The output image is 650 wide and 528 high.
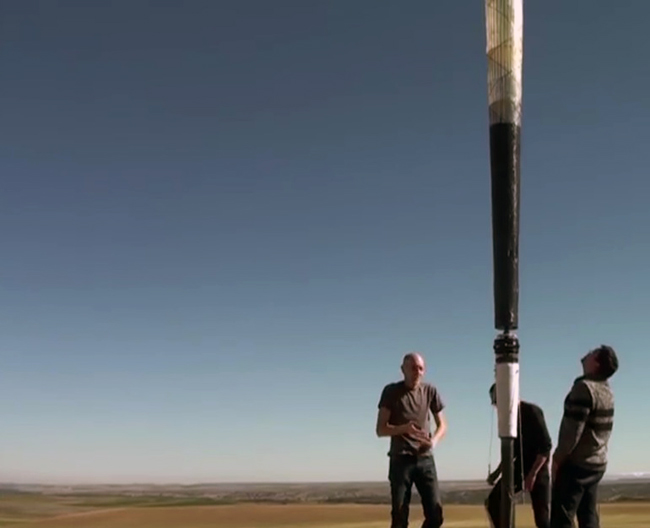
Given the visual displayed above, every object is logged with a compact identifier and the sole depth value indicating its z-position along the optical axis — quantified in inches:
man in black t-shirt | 275.1
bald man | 283.0
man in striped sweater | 253.1
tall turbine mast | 265.4
